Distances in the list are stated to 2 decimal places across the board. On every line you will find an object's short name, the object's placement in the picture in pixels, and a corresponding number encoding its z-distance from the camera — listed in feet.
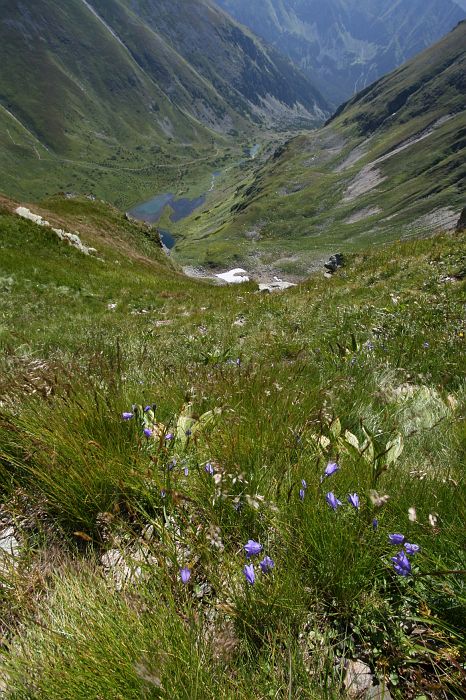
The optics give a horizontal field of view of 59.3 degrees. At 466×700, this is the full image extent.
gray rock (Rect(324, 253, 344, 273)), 93.63
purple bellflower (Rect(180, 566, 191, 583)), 1.64
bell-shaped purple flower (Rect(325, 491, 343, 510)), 1.79
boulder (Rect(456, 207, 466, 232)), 57.52
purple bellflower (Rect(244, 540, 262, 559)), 1.65
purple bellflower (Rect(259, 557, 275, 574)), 1.65
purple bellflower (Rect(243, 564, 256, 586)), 1.57
